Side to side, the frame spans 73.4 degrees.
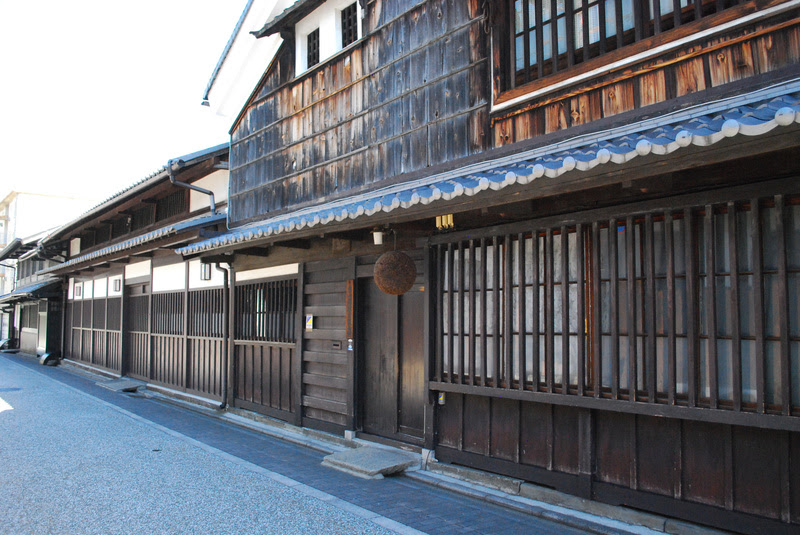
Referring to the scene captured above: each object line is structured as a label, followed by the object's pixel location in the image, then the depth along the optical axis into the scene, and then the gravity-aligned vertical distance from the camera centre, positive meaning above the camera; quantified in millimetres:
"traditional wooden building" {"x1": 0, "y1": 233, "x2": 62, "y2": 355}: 27203 -851
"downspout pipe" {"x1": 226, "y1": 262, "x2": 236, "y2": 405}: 12664 -928
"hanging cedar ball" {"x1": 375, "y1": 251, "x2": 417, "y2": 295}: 7434 +230
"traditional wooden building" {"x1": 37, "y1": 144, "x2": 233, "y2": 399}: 13711 +261
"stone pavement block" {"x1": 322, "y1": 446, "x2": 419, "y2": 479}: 7434 -2482
